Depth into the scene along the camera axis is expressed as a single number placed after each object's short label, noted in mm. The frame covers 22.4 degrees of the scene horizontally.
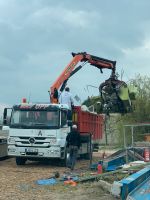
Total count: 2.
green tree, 24317
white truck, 14487
